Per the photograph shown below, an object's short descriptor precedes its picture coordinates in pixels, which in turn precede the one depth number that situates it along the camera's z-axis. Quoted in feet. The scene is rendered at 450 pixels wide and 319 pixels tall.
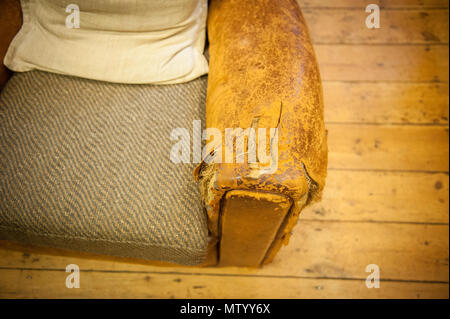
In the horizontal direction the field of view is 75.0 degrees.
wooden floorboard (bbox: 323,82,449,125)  4.58
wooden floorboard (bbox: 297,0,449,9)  5.43
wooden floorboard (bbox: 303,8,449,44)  5.17
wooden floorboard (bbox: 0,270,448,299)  3.59
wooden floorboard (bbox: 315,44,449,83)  4.88
